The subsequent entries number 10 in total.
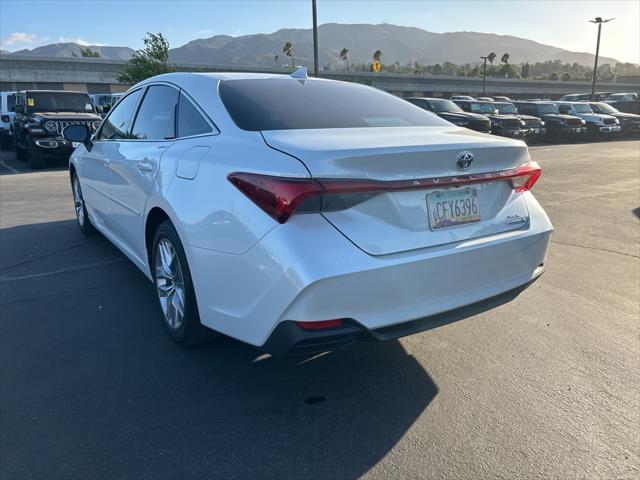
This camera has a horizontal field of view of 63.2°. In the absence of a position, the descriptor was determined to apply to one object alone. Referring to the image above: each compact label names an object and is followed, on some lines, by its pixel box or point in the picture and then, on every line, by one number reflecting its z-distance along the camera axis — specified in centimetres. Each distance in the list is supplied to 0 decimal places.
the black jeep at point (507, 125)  1988
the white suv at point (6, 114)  1819
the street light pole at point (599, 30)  4097
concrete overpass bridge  4691
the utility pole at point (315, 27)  2345
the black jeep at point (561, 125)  2206
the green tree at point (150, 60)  2859
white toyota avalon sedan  231
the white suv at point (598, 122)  2288
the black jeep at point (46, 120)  1317
